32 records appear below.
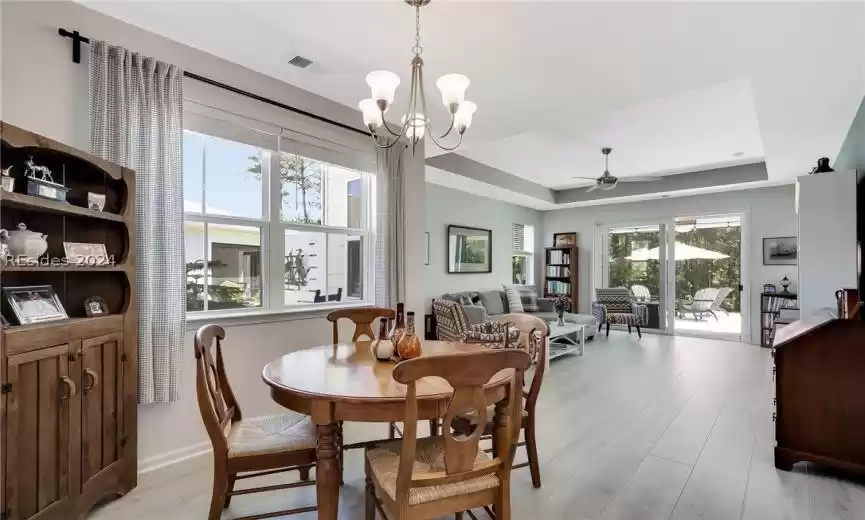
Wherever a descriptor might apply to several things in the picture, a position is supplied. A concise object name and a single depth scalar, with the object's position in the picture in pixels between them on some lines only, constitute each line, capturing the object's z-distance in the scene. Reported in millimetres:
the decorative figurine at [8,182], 1660
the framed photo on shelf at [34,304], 1693
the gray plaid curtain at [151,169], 2215
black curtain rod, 2152
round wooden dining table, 1537
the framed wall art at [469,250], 6613
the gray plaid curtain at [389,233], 3623
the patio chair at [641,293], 7670
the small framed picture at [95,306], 2047
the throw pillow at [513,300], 6867
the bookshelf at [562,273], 8367
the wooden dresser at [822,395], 2320
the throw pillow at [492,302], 6514
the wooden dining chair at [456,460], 1353
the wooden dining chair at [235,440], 1689
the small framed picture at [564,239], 8445
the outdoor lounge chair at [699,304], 7215
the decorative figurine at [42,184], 1760
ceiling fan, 5363
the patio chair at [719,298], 7012
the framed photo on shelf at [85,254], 1961
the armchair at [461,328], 4438
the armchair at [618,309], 7035
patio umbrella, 7176
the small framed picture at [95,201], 2052
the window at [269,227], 2807
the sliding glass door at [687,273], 6965
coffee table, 5402
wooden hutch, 1617
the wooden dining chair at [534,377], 2262
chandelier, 2078
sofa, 6090
